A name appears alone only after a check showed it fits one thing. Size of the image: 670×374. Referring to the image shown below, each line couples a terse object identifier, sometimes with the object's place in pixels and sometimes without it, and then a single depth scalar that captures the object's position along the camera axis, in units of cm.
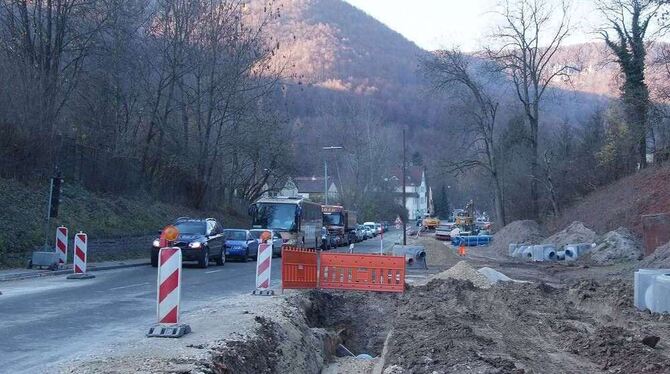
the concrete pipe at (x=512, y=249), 4769
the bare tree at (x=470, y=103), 5534
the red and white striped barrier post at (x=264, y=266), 1698
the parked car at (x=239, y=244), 3675
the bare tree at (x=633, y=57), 4141
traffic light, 2616
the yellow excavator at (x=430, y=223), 8794
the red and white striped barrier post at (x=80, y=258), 2291
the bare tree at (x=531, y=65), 5388
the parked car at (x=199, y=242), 2998
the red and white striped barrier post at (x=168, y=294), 1047
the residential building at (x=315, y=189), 7144
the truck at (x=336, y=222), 6028
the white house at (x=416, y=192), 13912
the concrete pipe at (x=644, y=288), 1673
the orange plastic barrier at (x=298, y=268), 1777
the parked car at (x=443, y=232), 7219
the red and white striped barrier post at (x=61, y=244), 2614
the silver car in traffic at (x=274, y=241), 3862
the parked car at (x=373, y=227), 8347
